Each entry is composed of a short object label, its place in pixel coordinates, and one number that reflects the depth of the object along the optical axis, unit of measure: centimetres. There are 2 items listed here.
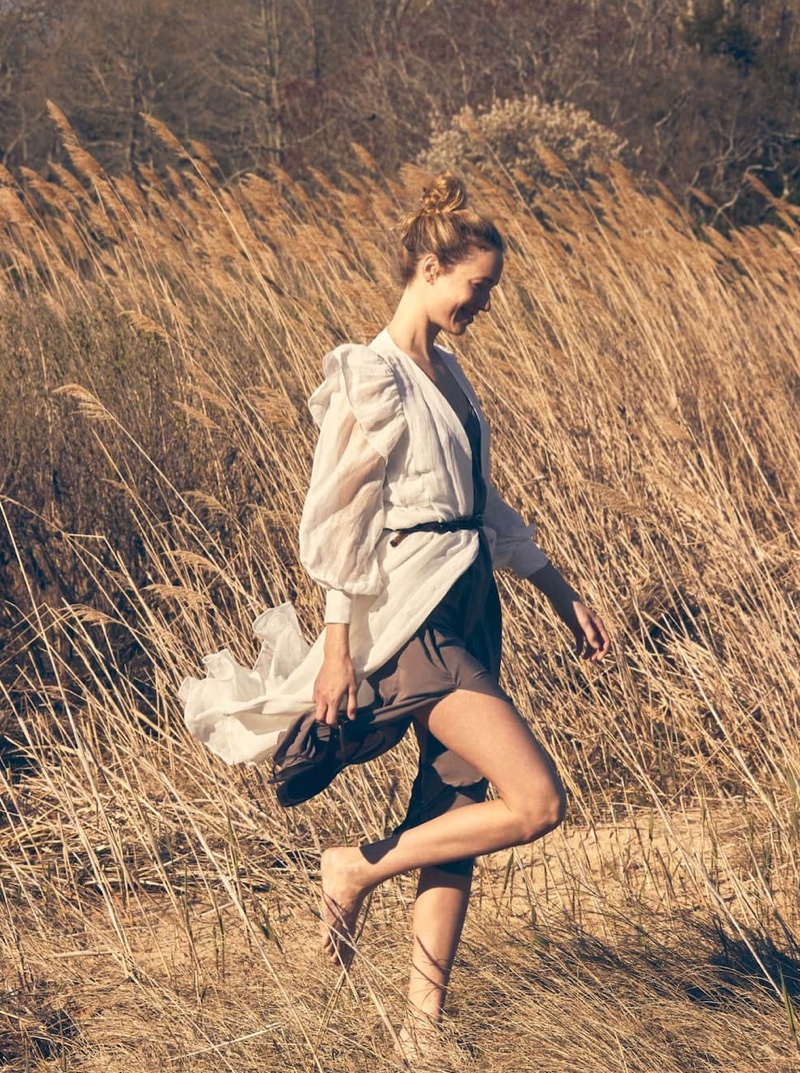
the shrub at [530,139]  2992
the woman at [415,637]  446
